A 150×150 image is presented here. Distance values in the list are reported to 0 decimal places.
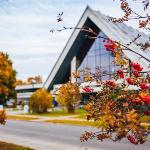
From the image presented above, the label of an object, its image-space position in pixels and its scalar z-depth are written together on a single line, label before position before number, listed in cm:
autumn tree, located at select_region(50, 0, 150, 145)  446
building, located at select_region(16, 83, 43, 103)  8406
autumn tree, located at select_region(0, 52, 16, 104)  3319
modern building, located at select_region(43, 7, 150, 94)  4459
